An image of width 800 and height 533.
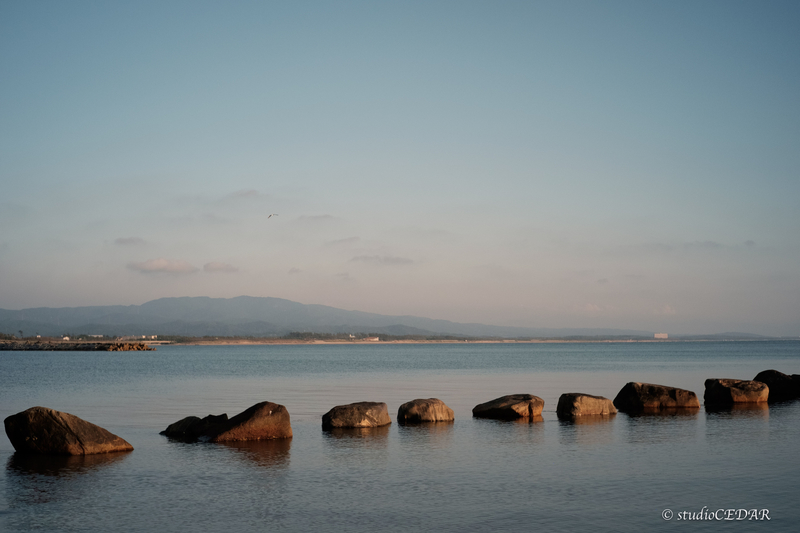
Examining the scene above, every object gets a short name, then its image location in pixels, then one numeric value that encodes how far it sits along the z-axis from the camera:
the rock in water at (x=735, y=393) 30.20
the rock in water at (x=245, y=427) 20.34
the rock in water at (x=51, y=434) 17.70
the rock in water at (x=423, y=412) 24.48
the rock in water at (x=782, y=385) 34.53
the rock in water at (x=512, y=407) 25.31
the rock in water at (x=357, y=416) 23.08
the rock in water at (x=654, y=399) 28.25
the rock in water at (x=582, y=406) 25.86
